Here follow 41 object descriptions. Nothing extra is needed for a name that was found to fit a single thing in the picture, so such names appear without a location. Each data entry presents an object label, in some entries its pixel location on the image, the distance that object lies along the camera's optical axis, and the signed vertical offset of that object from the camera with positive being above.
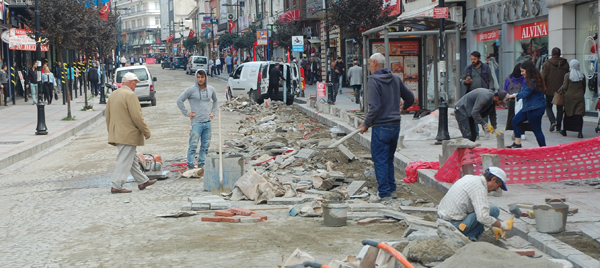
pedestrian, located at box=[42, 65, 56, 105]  30.22 +0.06
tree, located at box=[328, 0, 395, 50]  28.91 +2.62
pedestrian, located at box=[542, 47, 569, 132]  14.48 -0.03
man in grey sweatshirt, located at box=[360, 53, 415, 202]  8.55 -0.50
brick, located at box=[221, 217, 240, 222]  7.44 -1.48
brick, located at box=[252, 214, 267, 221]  7.57 -1.48
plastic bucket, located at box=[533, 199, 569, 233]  6.27 -1.30
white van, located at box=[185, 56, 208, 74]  62.06 +1.66
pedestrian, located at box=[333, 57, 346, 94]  30.34 +0.41
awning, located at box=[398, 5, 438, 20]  27.76 +2.75
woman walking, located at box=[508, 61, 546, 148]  10.79 -0.39
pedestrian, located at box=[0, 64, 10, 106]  28.69 +0.15
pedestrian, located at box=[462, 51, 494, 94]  13.86 -0.05
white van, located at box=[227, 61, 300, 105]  27.67 -0.06
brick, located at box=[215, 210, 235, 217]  7.65 -1.46
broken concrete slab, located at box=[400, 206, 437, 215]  7.70 -1.48
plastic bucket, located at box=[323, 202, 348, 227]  7.11 -1.39
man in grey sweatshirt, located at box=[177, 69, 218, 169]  11.44 -0.48
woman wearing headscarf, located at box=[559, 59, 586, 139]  13.30 -0.52
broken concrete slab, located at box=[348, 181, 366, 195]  9.02 -1.43
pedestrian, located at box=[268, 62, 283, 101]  27.16 -0.05
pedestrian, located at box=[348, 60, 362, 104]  25.97 -0.05
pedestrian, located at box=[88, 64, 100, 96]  36.31 +0.43
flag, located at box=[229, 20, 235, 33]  76.00 +6.09
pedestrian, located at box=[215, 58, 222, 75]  61.34 +1.42
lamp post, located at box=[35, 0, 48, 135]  17.86 -0.45
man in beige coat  9.69 -0.64
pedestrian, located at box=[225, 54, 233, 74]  57.94 +1.56
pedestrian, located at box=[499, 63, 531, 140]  11.69 -0.35
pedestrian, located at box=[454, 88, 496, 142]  10.90 -0.58
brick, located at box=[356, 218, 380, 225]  7.24 -1.50
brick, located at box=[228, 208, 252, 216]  7.71 -1.45
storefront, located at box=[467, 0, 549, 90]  20.62 +1.38
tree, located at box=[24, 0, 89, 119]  24.66 +2.28
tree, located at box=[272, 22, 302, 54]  48.28 +3.19
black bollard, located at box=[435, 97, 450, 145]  13.34 -0.95
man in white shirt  5.94 -1.13
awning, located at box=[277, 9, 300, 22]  49.94 +4.54
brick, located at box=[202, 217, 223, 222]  7.49 -1.48
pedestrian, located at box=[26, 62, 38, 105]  28.26 +0.11
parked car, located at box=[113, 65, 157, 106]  28.86 +0.08
